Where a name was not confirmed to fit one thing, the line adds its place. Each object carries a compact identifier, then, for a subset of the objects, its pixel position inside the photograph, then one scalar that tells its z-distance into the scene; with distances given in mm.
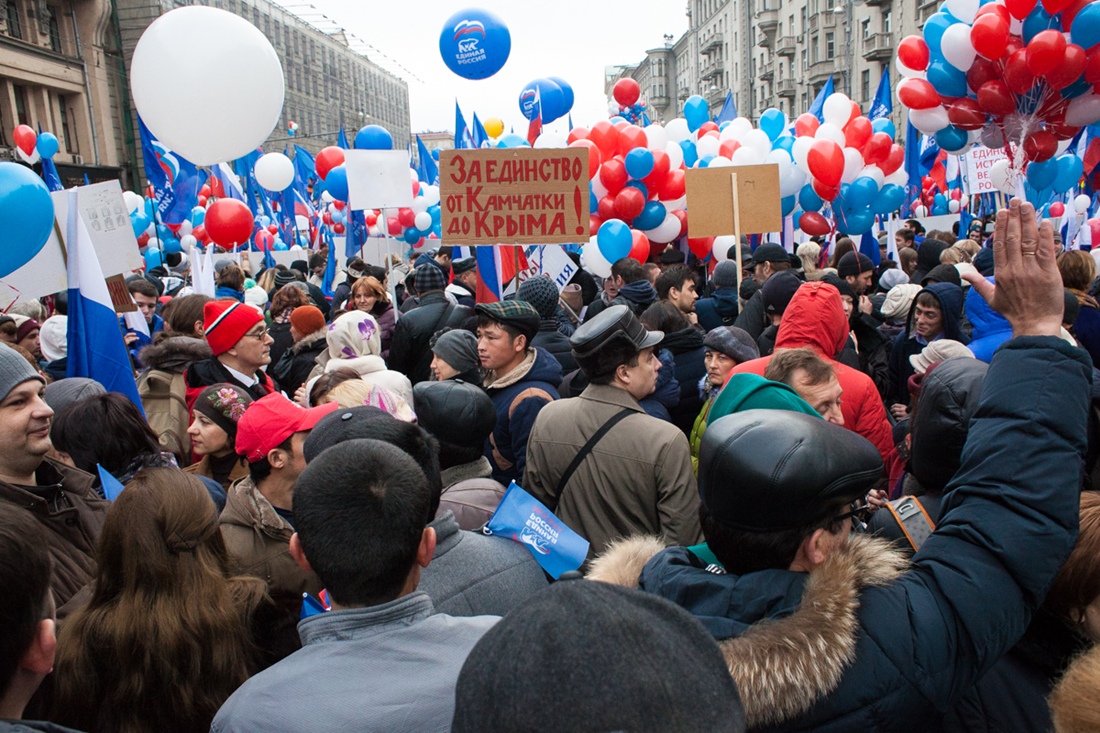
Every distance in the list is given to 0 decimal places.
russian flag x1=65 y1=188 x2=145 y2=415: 3717
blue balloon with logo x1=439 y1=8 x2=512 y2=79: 8711
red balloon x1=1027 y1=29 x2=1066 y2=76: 6605
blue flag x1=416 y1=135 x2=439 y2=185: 15109
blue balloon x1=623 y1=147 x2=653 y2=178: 8531
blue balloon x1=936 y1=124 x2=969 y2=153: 8102
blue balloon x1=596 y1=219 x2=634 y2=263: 7793
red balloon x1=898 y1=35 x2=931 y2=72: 8328
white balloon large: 5609
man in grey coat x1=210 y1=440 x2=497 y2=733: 1444
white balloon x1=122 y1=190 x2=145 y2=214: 13579
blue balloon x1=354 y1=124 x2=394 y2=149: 11719
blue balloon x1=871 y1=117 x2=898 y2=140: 10820
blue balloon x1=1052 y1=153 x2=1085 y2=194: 8995
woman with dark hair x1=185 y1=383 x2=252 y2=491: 3234
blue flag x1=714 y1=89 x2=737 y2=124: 14970
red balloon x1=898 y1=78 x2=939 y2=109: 7863
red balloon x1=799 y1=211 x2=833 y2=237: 9344
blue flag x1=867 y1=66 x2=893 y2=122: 12599
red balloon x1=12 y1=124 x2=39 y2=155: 17047
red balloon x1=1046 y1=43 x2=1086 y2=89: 6676
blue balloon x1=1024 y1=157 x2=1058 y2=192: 8859
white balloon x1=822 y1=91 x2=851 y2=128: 9906
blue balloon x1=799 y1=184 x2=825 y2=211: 9383
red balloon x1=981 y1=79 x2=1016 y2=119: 7125
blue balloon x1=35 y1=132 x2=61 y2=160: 15019
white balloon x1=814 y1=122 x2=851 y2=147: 9221
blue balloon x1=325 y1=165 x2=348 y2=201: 11477
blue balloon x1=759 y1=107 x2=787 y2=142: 11203
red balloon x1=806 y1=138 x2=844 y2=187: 8539
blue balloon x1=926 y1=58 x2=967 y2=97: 7469
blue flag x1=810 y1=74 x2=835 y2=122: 12348
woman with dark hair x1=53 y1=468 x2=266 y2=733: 1890
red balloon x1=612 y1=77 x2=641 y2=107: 14734
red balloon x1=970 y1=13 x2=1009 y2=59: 6898
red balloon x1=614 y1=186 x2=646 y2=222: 8641
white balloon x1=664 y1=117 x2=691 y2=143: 11758
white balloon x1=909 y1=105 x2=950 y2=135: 7918
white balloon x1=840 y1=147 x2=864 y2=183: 9133
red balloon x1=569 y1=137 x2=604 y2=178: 8578
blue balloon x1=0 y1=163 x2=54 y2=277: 3762
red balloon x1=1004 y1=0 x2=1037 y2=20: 6863
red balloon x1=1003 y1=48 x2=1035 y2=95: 6805
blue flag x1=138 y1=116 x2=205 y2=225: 11266
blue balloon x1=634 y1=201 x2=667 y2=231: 9039
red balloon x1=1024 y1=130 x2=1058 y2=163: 7535
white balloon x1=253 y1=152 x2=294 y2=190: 14148
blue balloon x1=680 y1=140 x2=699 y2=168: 10445
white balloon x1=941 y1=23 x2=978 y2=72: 7156
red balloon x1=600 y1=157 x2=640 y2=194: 8625
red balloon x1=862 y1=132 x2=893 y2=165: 9461
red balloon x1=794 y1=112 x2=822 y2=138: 10656
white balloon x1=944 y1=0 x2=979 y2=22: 7434
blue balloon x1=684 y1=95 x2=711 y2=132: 12805
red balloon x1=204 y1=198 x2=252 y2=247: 9039
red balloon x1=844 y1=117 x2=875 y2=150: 9391
